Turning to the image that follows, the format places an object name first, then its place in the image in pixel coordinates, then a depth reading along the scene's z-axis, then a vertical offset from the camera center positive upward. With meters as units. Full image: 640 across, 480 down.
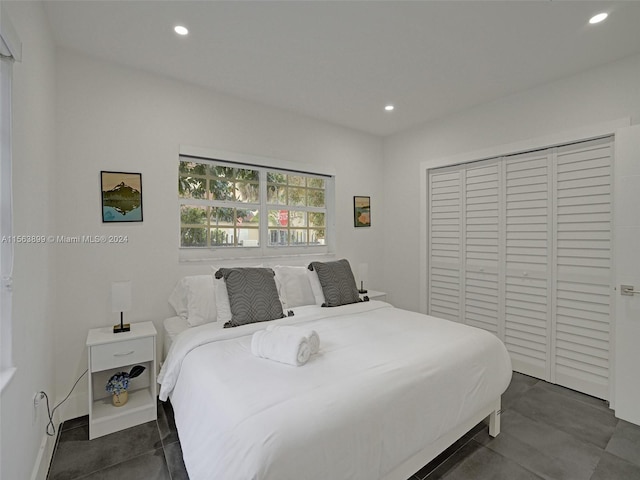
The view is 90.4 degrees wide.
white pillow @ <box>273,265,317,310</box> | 3.05 -0.52
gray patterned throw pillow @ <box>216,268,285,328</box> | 2.42 -0.49
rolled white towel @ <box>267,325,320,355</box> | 1.81 -0.59
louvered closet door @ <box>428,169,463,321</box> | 3.70 -0.11
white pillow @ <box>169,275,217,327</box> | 2.55 -0.55
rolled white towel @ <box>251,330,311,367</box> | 1.72 -0.63
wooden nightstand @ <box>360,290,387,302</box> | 3.78 -0.73
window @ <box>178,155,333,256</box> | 3.08 +0.28
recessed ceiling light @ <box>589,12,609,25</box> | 2.02 +1.39
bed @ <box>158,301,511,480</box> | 1.21 -0.76
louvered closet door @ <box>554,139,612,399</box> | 2.65 -0.28
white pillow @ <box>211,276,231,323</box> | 2.48 -0.54
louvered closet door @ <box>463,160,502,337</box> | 3.35 -0.13
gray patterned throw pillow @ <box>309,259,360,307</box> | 3.04 -0.49
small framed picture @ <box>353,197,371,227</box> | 4.18 +0.30
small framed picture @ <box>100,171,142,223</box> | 2.51 +0.31
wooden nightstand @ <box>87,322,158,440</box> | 2.15 -0.98
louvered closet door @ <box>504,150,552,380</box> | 2.99 -0.28
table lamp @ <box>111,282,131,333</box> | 2.34 -0.49
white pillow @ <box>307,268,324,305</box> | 3.08 -0.52
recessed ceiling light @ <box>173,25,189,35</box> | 2.12 +1.38
